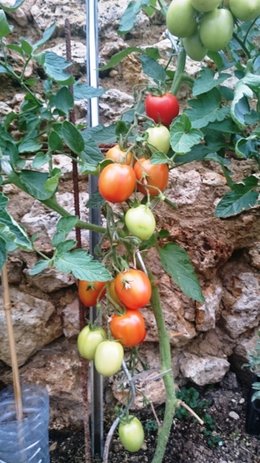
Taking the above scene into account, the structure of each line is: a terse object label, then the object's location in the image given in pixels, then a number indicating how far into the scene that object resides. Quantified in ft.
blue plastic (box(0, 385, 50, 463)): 2.71
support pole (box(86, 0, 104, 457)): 2.72
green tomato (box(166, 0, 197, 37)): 1.74
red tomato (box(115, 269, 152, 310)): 1.96
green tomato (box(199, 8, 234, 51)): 1.71
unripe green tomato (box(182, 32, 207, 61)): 1.88
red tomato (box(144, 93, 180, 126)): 2.05
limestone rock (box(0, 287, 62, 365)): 3.09
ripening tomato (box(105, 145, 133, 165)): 1.93
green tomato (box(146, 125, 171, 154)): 1.94
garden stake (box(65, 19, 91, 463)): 2.48
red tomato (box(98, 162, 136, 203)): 1.84
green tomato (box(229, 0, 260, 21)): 1.67
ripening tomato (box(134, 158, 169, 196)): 1.92
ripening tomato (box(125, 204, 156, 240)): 1.87
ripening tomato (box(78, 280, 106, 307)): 2.23
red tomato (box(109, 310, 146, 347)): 2.03
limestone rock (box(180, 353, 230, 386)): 3.56
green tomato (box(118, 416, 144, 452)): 2.29
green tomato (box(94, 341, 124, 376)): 1.99
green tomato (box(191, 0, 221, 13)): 1.62
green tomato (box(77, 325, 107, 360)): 2.14
